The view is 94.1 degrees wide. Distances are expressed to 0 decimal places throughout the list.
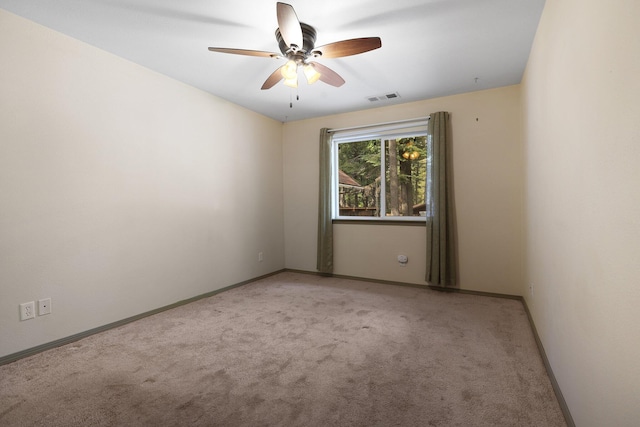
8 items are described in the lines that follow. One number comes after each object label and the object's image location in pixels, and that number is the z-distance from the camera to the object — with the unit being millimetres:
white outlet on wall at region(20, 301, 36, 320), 2162
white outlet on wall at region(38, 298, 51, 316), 2248
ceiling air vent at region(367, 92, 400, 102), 3691
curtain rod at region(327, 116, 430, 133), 3884
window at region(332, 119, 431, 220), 4078
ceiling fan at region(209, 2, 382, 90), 1859
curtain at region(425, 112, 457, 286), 3652
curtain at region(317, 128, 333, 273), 4469
